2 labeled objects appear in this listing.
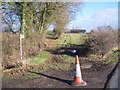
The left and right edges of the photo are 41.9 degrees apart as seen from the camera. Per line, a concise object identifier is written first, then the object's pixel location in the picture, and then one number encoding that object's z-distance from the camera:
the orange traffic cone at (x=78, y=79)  4.41
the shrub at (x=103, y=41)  8.74
